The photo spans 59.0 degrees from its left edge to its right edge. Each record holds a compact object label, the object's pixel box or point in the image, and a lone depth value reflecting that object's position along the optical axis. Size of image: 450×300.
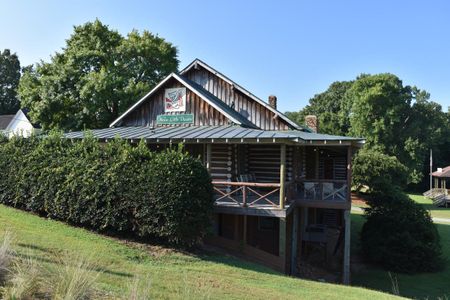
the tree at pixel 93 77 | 28.19
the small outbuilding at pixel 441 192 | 46.70
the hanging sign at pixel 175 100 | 19.61
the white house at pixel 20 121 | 47.94
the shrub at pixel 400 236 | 18.97
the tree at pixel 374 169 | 34.48
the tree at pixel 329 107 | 66.12
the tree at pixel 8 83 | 65.38
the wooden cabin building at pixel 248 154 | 14.55
